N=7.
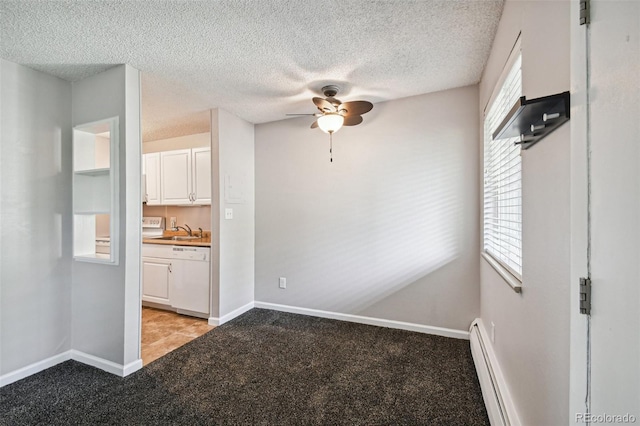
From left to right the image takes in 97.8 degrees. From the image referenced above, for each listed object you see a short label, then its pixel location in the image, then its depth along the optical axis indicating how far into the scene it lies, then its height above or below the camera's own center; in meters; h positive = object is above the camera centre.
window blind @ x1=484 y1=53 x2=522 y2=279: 1.55 +0.16
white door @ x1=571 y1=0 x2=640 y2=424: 0.62 +0.01
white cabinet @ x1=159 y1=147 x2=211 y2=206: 3.60 +0.47
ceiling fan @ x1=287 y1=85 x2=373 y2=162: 2.35 +0.87
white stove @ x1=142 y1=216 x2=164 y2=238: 4.30 -0.24
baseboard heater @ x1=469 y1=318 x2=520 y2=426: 1.45 -1.05
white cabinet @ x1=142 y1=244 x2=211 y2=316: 3.23 -0.80
